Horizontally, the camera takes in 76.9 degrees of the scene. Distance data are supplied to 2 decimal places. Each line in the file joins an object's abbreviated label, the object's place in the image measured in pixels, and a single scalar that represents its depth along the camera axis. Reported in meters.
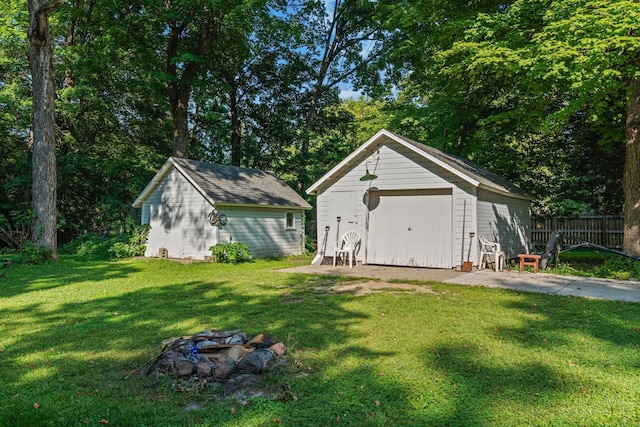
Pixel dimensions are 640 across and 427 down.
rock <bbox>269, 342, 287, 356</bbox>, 4.10
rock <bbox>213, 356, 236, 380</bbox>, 3.56
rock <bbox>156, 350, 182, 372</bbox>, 3.64
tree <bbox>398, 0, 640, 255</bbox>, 8.64
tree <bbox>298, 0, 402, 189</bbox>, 23.05
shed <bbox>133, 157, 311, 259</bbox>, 14.42
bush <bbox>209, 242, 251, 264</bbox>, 13.54
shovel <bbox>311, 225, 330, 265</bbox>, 12.60
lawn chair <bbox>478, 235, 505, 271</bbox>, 10.59
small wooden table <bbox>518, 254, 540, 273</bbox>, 10.41
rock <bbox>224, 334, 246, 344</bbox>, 4.21
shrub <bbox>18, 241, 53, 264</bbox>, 12.24
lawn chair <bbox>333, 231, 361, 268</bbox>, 12.15
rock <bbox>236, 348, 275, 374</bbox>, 3.68
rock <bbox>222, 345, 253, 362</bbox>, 3.84
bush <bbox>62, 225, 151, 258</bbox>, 15.30
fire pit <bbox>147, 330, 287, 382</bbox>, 3.58
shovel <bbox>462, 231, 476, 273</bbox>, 10.43
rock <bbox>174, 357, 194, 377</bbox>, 3.55
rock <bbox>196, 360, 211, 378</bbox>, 3.55
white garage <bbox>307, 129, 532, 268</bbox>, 10.73
